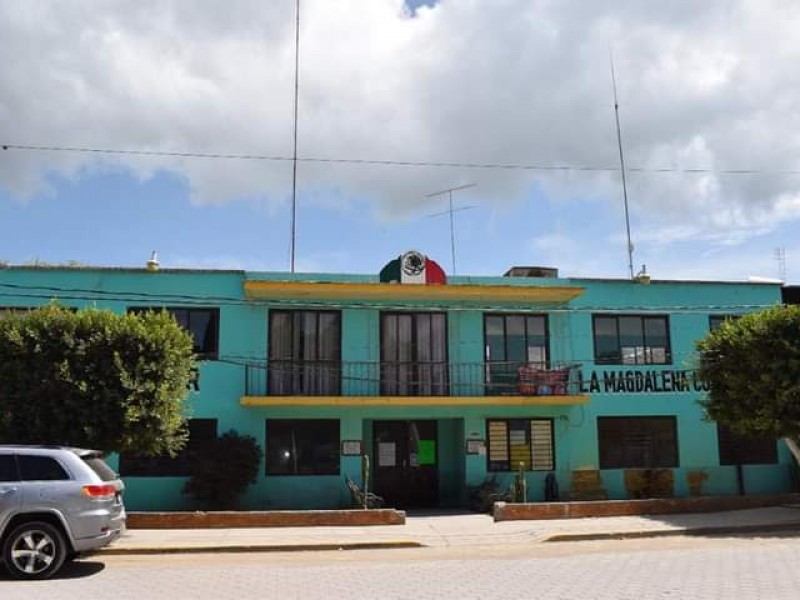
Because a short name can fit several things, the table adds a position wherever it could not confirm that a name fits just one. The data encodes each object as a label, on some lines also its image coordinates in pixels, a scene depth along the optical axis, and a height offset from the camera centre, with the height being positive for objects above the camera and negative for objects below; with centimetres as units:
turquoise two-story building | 1958 +173
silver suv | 1027 -74
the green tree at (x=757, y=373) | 1684 +156
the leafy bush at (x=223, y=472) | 1823 -49
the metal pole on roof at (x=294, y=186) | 2155 +710
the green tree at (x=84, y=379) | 1434 +131
